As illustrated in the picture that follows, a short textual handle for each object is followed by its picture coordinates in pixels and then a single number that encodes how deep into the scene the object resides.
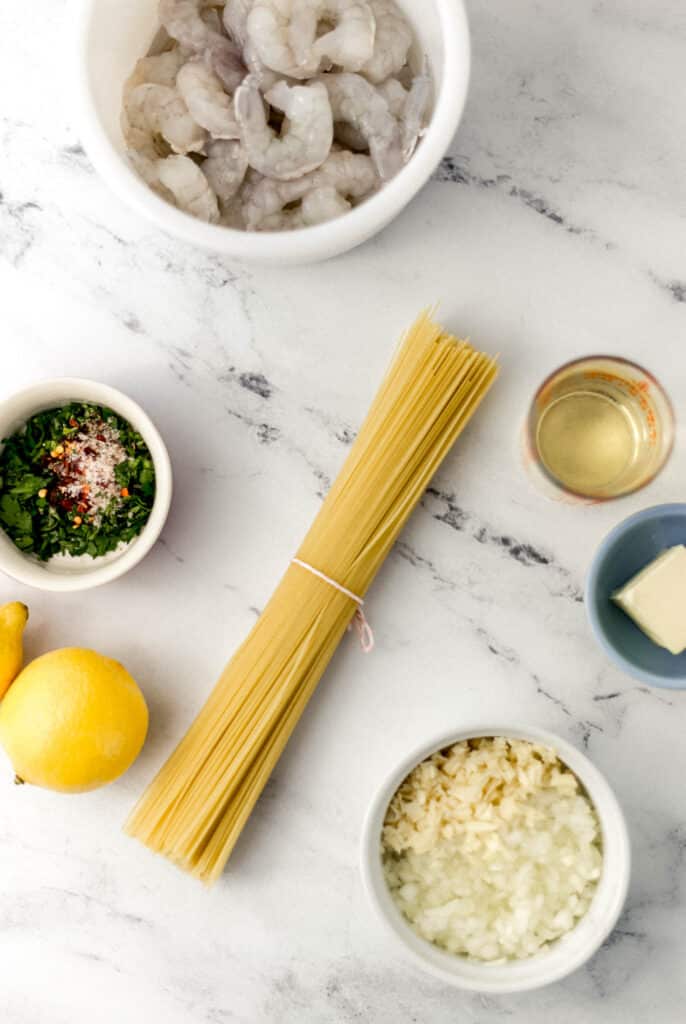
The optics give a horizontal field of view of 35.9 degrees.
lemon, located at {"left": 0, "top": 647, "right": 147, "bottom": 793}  1.08
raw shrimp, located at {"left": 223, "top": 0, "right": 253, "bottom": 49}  1.05
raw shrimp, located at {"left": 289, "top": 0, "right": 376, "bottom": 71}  1.03
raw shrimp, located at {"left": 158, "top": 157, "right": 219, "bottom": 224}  1.05
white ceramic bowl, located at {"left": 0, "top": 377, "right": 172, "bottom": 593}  1.12
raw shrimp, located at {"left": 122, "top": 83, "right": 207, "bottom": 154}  1.06
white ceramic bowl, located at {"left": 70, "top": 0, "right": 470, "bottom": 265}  1.00
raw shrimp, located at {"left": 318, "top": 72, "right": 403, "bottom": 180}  1.05
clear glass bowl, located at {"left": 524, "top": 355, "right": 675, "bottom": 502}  1.12
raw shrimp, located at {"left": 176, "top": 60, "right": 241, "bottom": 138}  1.04
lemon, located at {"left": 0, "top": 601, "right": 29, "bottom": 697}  1.15
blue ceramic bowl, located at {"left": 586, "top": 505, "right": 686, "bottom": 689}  1.09
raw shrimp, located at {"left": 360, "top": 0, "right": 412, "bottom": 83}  1.06
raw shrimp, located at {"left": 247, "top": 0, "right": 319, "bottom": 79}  1.02
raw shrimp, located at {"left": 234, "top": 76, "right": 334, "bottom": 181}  1.03
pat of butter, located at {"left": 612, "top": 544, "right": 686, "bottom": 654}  1.08
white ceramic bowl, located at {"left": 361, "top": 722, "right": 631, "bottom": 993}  1.07
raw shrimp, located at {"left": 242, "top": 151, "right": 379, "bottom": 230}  1.06
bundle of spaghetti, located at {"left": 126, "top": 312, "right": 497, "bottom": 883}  1.14
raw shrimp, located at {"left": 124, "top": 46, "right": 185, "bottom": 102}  1.09
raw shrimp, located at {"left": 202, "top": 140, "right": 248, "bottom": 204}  1.06
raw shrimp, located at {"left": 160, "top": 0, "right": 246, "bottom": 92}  1.06
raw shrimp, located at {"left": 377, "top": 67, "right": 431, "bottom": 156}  1.05
